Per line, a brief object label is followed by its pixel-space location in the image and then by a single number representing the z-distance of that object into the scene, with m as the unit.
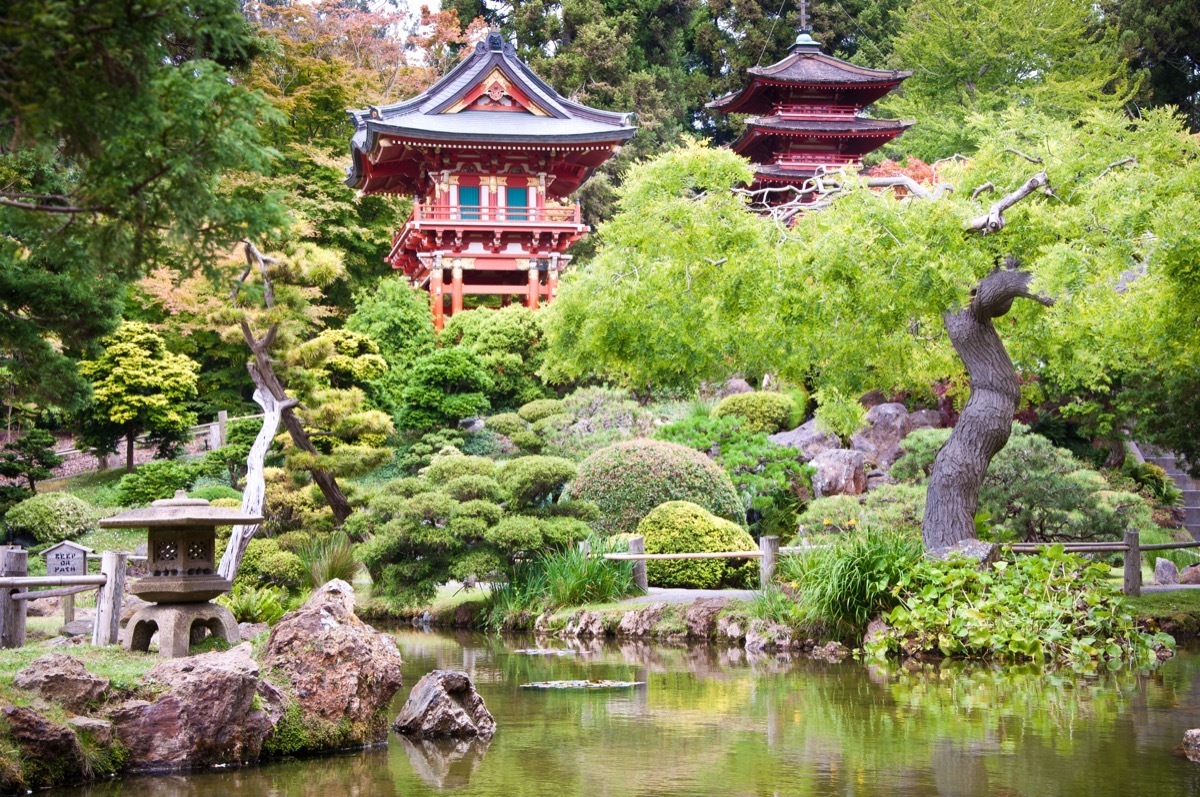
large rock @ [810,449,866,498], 17.91
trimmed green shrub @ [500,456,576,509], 13.60
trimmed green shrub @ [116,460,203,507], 19.36
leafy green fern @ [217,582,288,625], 11.55
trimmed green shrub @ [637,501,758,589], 13.59
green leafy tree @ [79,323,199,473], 20.56
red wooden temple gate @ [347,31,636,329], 25.33
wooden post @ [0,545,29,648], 8.62
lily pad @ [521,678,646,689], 8.75
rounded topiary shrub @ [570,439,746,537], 14.70
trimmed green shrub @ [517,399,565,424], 20.36
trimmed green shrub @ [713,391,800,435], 20.22
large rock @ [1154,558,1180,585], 14.33
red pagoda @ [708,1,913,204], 27.98
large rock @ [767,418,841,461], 19.11
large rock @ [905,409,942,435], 21.10
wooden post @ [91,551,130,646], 8.91
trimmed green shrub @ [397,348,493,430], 21.23
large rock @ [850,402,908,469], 20.11
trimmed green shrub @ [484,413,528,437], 20.38
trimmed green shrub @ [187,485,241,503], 18.28
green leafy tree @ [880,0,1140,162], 28.86
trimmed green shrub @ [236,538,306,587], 14.30
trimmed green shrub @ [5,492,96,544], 17.31
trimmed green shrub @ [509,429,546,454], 19.58
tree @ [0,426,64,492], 19.50
